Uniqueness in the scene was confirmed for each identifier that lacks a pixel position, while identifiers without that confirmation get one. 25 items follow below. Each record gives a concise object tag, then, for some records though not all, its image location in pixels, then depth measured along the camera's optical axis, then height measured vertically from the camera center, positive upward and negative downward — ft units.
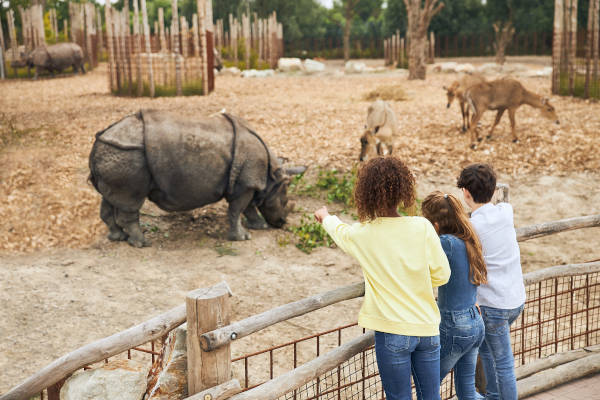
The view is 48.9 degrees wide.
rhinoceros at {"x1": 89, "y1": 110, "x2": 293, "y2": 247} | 25.93 -3.14
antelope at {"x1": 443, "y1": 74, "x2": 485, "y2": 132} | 41.65 -0.50
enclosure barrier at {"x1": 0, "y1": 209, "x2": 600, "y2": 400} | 10.06 -4.04
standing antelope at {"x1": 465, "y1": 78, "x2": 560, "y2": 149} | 39.19 -1.02
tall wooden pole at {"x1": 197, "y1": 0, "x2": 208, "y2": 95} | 54.66 +4.07
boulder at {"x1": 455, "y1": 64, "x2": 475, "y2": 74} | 88.43 +1.75
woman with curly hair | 10.21 -2.96
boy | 11.67 -3.28
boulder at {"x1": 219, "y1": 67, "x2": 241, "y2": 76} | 85.35 +2.20
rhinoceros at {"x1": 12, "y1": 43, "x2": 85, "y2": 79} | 77.20 +4.40
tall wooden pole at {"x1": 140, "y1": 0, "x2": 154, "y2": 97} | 52.95 +2.88
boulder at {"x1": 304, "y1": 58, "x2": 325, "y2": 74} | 93.19 +2.71
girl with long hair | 11.01 -3.31
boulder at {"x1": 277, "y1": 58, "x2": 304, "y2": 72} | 92.38 +2.94
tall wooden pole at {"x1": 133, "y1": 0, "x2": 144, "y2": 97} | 53.16 +2.49
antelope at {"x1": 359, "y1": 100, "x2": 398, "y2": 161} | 35.58 -2.44
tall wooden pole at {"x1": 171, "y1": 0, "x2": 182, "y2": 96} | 53.83 +3.42
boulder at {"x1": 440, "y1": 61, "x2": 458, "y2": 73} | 88.84 +1.92
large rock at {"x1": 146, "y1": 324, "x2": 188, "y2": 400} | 10.98 -4.71
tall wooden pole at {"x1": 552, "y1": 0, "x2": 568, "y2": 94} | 52.80 +2.63
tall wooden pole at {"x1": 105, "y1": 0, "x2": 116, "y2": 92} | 54.02 +3.68
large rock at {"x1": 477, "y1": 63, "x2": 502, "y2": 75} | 87.37 +1.50
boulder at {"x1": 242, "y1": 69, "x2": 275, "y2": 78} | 81.63 +1.86
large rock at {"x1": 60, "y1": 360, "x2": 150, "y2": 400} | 12.00 -5.35
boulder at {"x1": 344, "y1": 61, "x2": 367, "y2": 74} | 93.35 +2.30
